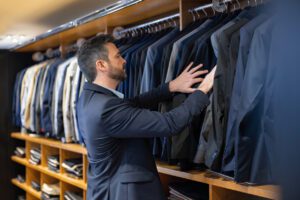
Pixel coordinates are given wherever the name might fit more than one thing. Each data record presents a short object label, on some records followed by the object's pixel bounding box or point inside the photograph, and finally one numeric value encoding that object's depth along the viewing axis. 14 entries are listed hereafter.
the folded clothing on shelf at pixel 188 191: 2.02
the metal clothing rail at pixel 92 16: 2.31
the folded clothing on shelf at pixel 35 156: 4.14
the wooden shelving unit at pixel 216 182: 1.45
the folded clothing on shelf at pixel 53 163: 3.74
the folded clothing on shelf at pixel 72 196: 3.37
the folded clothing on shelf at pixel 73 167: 3.27
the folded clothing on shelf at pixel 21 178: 4.72
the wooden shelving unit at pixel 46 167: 3.18
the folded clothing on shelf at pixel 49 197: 3.76
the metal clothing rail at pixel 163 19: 2.05
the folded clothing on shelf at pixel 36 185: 4.22
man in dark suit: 1.61
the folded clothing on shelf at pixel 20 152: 4.69
